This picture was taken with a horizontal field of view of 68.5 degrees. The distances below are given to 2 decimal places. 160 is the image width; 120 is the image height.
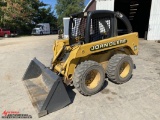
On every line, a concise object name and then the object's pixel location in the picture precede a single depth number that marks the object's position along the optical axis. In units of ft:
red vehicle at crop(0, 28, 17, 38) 58.14
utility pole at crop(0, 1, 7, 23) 58.33
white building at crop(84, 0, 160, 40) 32.55
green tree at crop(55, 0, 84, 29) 110.61
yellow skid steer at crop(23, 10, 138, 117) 8.94
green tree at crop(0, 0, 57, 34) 61.21
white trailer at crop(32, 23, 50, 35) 70.40
